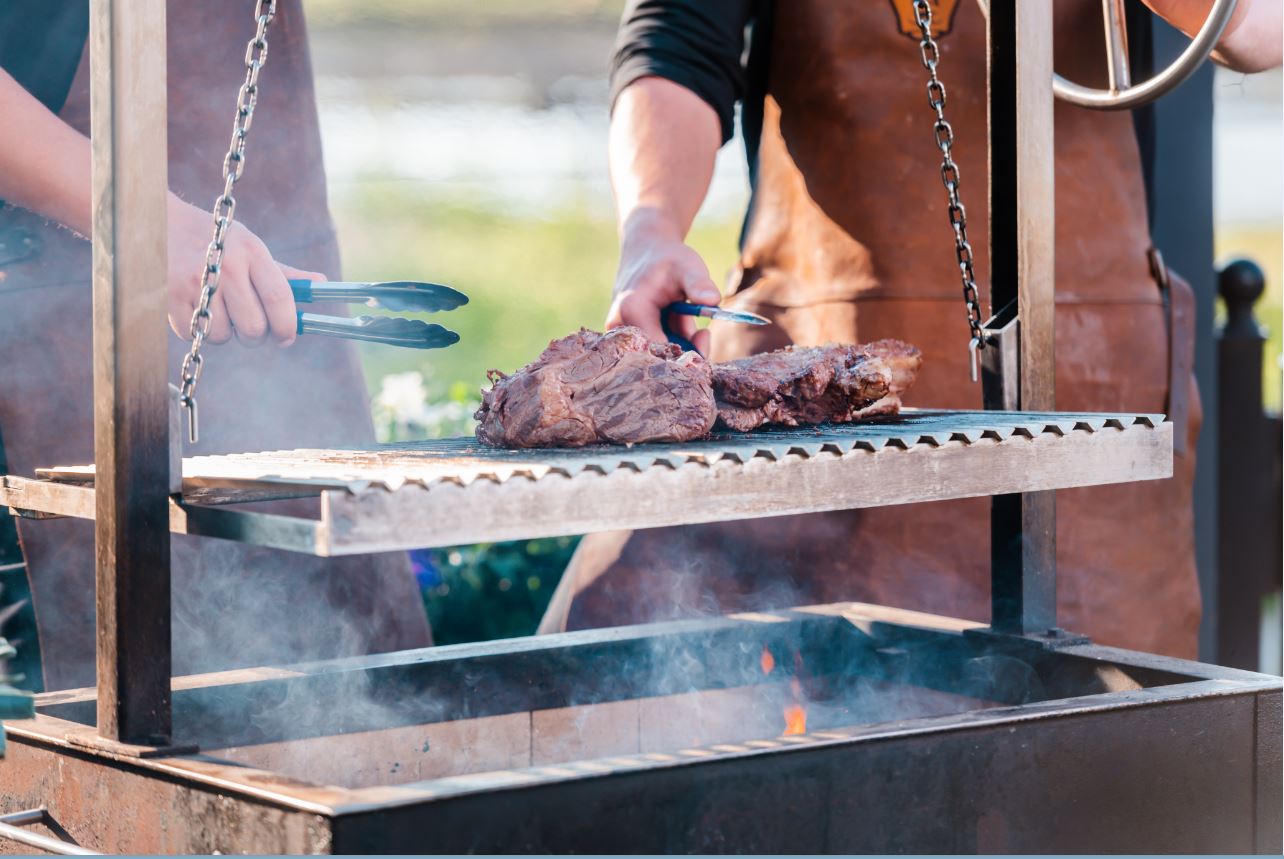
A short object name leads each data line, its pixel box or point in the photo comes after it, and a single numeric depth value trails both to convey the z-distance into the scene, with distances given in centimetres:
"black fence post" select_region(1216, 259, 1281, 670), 884
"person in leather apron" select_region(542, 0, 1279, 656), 573
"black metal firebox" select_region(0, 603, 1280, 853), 258
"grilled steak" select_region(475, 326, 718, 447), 319
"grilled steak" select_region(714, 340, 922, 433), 353
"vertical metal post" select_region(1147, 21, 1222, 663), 763
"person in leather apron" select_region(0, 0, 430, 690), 488
